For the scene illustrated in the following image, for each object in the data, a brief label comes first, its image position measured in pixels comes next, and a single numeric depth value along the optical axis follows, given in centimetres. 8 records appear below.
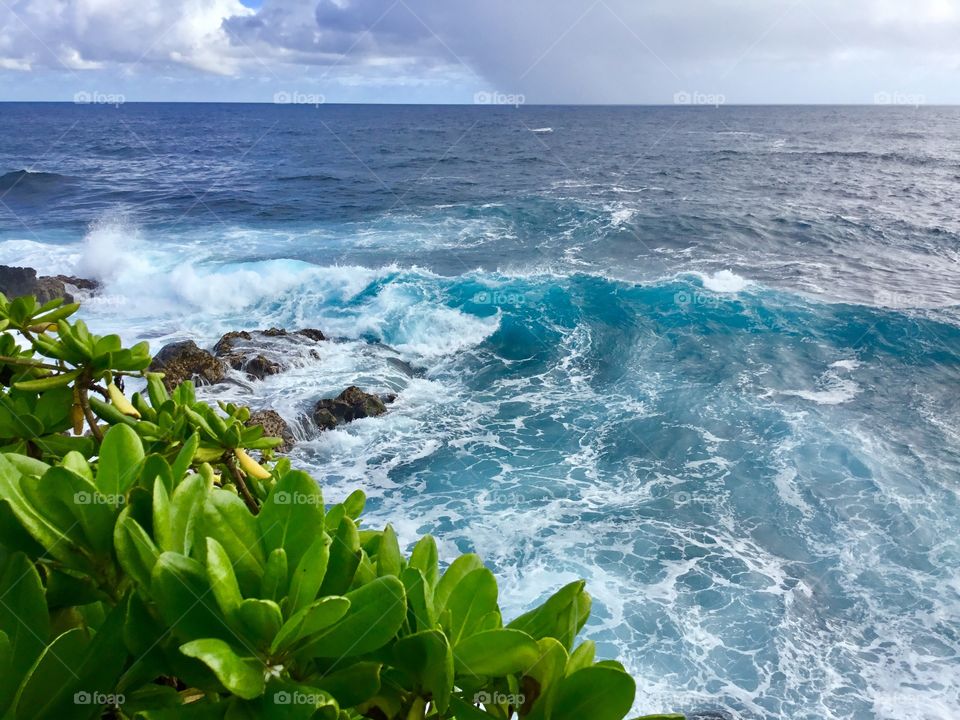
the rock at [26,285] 1580
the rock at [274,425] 1034
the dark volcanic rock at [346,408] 1119
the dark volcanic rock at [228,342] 1348
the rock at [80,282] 1783
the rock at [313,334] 1477
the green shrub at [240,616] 107
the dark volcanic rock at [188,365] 1205
